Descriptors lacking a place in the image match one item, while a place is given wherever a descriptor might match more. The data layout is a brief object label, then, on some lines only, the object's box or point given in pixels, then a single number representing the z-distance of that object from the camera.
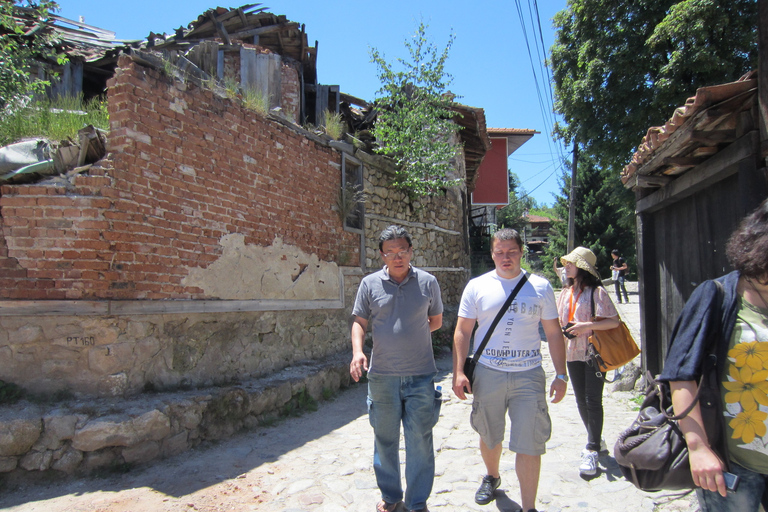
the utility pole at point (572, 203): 18.60
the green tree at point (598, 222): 22.48
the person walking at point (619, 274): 13.42
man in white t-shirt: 2.82
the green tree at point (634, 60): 7.58
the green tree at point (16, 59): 5.00
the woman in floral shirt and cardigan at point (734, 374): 1.70
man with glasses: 2.97
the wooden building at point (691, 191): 2.88
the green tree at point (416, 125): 8.22
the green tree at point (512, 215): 33.22
